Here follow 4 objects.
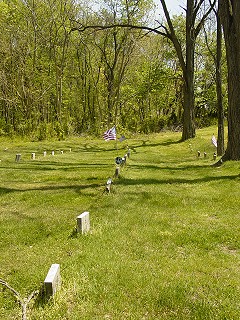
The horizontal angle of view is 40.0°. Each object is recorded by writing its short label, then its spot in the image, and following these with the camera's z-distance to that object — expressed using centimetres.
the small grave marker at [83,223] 551
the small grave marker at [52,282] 371
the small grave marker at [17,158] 1498
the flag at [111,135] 1421
